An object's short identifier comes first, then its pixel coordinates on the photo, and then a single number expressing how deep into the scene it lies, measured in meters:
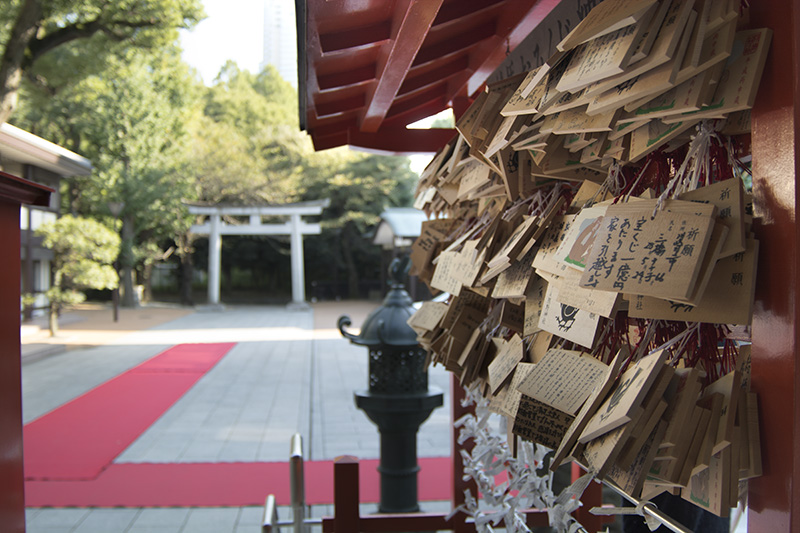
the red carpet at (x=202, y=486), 4.08
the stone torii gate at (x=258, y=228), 18.33
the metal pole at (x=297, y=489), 1.96
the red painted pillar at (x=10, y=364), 1.40
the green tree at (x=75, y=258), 12.37
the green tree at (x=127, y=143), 16.66
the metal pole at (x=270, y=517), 1.66
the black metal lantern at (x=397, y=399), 3.13
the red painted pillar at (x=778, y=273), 0.66
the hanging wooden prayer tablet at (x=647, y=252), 0.66
